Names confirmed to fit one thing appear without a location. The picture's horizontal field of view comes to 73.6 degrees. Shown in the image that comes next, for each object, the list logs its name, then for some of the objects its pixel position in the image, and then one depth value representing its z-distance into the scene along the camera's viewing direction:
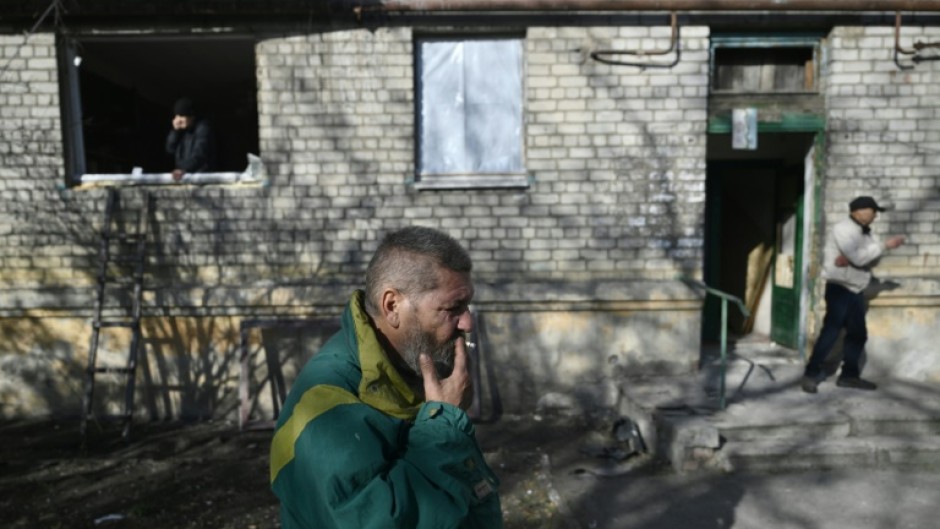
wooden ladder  5.23
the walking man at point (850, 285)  5.03
